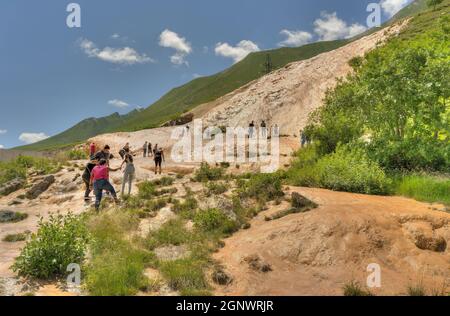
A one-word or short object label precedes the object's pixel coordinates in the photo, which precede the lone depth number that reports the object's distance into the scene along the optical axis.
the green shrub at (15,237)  13.03
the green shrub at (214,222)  12.62
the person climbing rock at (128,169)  17.08
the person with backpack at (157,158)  24.33
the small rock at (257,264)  9.51
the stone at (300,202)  13.09
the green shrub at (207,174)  21.12
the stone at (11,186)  23.66
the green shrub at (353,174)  15.66
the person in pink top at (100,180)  14.92
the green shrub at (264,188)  15.28
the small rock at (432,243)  10.27
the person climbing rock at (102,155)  16.36
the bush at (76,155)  38.83
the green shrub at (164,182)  20.12
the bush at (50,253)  8.97
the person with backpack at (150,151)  40.31
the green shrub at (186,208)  13.91
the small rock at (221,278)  9.08
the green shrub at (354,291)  8.08
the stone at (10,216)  16.56
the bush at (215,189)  16.97
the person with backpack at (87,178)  17.89
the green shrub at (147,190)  17.20
